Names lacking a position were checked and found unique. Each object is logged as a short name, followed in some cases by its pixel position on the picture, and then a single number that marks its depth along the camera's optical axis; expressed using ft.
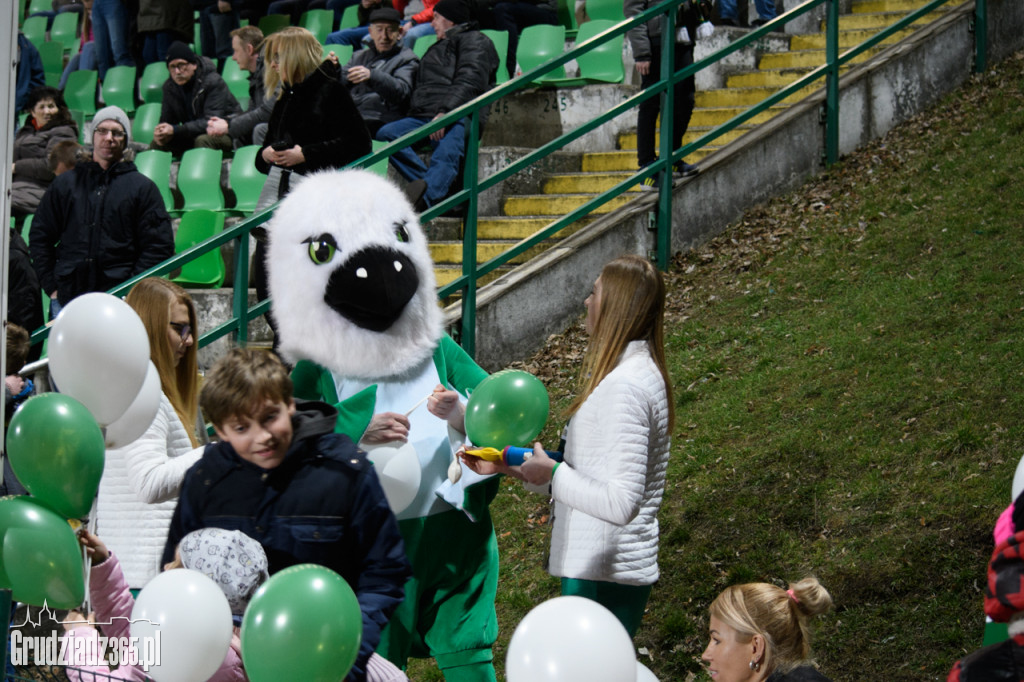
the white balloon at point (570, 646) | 17.12
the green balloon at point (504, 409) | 23.31
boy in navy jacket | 19.99
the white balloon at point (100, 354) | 21.42
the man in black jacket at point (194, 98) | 64.64
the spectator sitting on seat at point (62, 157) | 54.75
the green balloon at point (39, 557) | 18.63
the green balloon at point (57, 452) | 19.45
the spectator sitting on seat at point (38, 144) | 60.03
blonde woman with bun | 21.86
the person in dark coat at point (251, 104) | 61.00
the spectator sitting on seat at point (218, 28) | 84.69
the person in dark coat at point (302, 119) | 40.04
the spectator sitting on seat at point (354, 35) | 73.46
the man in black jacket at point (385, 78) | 56.65
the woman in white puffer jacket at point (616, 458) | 22.94
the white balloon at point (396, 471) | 24.17
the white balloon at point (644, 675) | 19.36
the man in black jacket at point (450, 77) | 54.70
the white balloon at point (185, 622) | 17.95
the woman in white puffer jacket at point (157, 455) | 23.76
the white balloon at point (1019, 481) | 18.80
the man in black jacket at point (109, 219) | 43.34
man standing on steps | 52.31
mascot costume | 25.50
